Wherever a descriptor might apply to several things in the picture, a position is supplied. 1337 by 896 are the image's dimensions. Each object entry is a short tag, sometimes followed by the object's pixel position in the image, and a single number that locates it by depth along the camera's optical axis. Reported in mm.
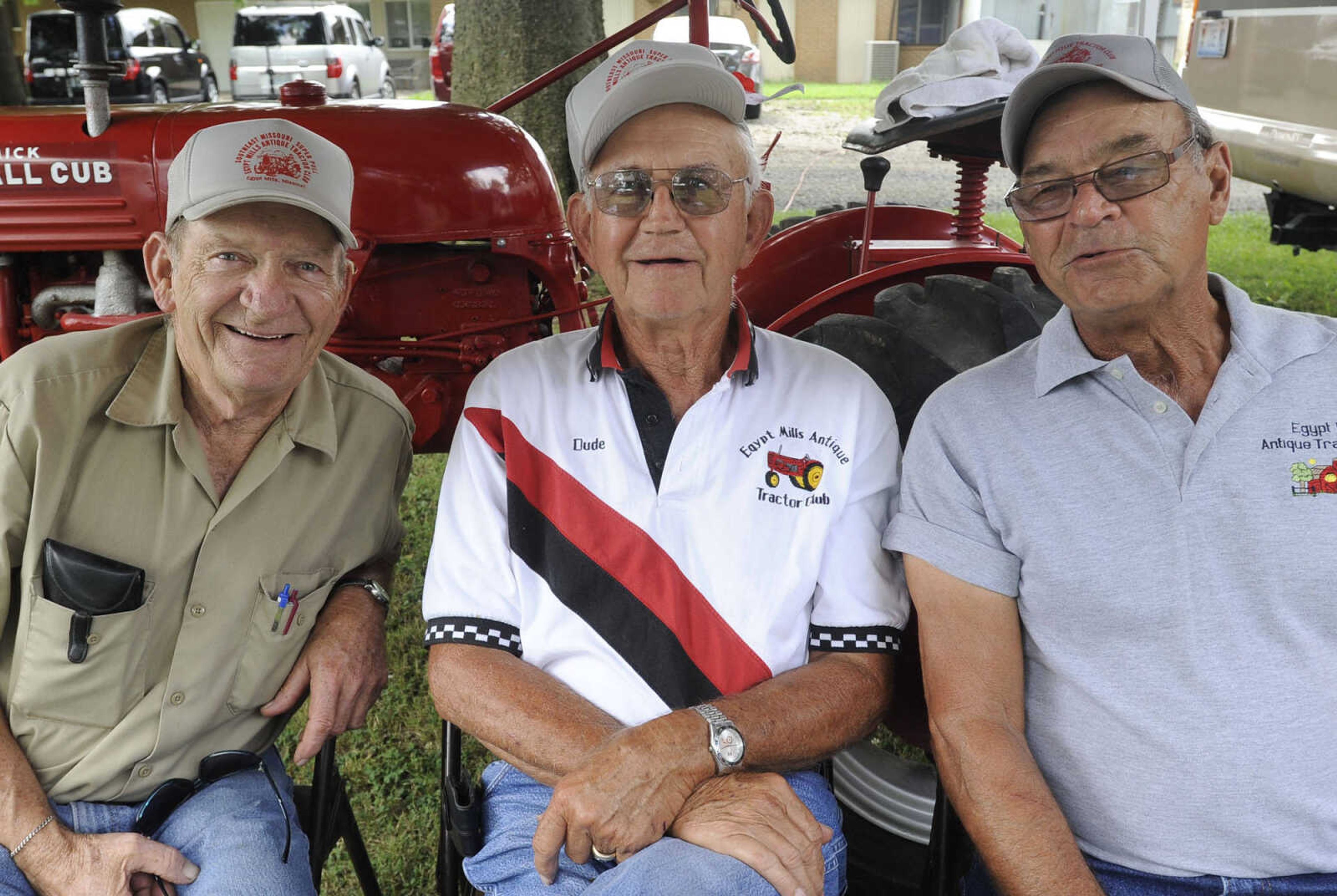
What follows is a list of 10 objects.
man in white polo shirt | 1658
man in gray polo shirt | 1606
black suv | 12984
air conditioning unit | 26750
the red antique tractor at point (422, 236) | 2889
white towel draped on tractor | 2561
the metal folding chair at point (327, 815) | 1908
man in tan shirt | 1717
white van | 17609
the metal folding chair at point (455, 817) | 1791
